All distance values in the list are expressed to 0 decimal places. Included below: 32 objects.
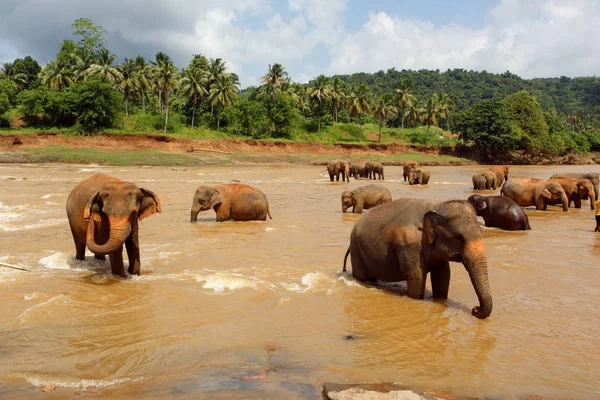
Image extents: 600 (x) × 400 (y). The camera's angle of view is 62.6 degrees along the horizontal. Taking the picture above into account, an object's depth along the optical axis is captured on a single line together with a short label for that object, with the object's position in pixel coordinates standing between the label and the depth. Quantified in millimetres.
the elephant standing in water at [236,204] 14242
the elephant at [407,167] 35900
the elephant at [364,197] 16703
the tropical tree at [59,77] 64625
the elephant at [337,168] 32781
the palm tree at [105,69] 63781
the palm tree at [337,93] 80181
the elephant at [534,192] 18203
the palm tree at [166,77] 61031
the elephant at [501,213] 13588
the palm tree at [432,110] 80062
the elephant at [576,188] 19134
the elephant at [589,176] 21580
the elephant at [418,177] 31672
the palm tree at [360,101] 75750
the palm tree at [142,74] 67062
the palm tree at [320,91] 76812
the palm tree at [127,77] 66544
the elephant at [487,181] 28359
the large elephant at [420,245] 5902
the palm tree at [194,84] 65625
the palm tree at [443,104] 81188
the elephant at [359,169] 38375
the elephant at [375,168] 36722
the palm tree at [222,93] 66750
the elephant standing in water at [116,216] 7098
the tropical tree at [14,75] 72312
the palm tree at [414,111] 84600
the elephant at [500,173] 30167
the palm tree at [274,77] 76438
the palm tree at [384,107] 76938
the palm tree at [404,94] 79500
